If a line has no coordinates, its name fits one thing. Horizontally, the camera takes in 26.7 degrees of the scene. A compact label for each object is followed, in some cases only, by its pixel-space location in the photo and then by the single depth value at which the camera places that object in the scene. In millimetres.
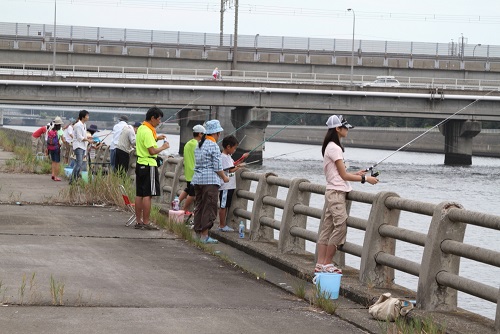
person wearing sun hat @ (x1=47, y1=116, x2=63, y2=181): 25625
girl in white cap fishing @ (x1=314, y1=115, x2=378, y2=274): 9969
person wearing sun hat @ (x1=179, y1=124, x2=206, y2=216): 15453
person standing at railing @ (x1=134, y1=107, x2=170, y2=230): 14812
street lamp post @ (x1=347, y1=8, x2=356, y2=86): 88762
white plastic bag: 8305
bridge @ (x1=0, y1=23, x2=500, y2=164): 68438
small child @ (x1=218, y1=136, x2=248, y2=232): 14227
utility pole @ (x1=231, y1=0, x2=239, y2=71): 86188
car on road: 80112
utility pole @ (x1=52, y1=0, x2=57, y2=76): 74881
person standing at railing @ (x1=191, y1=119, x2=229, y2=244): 13570
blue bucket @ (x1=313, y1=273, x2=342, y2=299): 9516
